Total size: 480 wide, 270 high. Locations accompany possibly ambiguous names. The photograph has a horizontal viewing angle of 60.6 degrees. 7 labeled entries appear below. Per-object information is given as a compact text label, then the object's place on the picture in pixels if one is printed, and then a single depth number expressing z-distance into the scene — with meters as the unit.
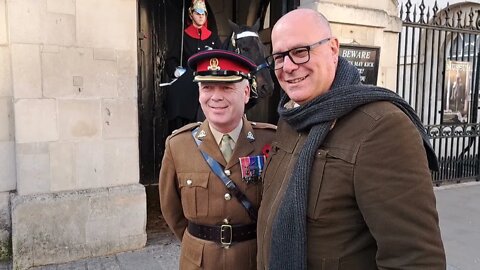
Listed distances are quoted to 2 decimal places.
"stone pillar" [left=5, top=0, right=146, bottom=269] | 3.84
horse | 4.43
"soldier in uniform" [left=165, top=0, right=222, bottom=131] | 5.23
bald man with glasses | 1.29
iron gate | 7.33
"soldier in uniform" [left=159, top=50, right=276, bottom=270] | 2.09
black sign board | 5.37
